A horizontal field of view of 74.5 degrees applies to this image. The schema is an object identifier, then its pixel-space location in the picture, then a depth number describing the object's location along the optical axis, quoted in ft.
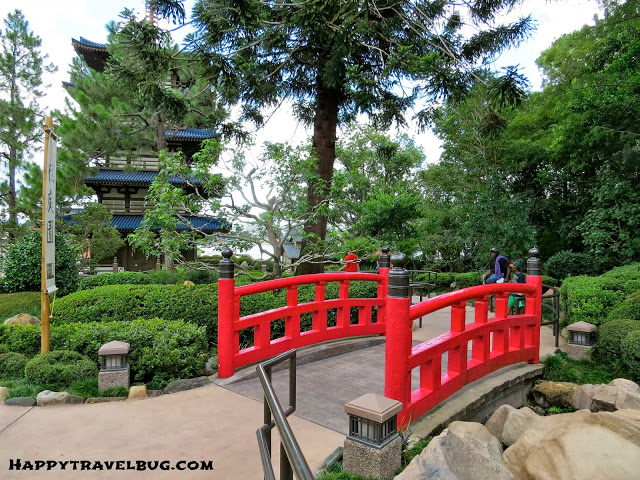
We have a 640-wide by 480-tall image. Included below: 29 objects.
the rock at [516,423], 12.90
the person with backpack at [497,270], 30.37
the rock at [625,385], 16.19
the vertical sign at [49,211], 15.97
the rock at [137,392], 14.14
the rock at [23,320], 23.66
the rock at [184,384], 14.78
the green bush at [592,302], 24.20
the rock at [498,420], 13.97
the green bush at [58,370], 14.65
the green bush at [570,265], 44.36
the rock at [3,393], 13.58
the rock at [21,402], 13.15
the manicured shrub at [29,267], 32.71
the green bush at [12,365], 15.66
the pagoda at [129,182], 73.92
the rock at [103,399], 13.59
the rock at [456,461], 8.21
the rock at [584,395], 16.56
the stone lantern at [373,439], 9.22
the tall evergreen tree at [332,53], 25.70
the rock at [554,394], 17.42
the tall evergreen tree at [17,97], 57.62
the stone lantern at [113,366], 14.47
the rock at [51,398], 13.21
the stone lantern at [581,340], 21.93
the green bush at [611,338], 20.24
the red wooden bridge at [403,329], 11.36
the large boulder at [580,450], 9.49
